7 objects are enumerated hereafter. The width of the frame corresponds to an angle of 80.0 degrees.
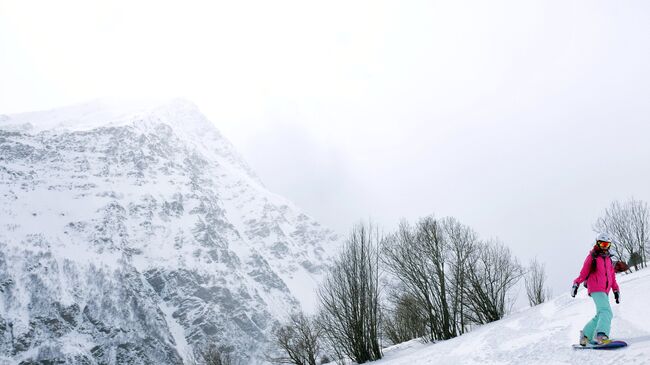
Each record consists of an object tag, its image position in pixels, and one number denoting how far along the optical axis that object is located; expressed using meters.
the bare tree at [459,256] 23.67
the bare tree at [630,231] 37.31
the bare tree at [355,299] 18.30
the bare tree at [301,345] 26.53
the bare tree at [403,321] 24.60
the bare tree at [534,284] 37.84
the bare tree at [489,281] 24.67
